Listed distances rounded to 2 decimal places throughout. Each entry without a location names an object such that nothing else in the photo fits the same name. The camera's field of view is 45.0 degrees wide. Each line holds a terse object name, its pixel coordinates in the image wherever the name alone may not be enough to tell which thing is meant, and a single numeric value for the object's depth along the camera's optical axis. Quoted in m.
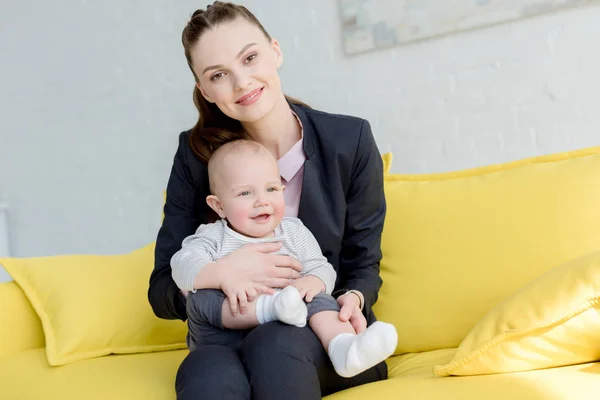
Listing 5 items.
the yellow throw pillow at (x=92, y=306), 2.02
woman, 1.59
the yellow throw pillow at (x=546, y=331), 1.32
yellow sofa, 1.34
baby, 1.41
